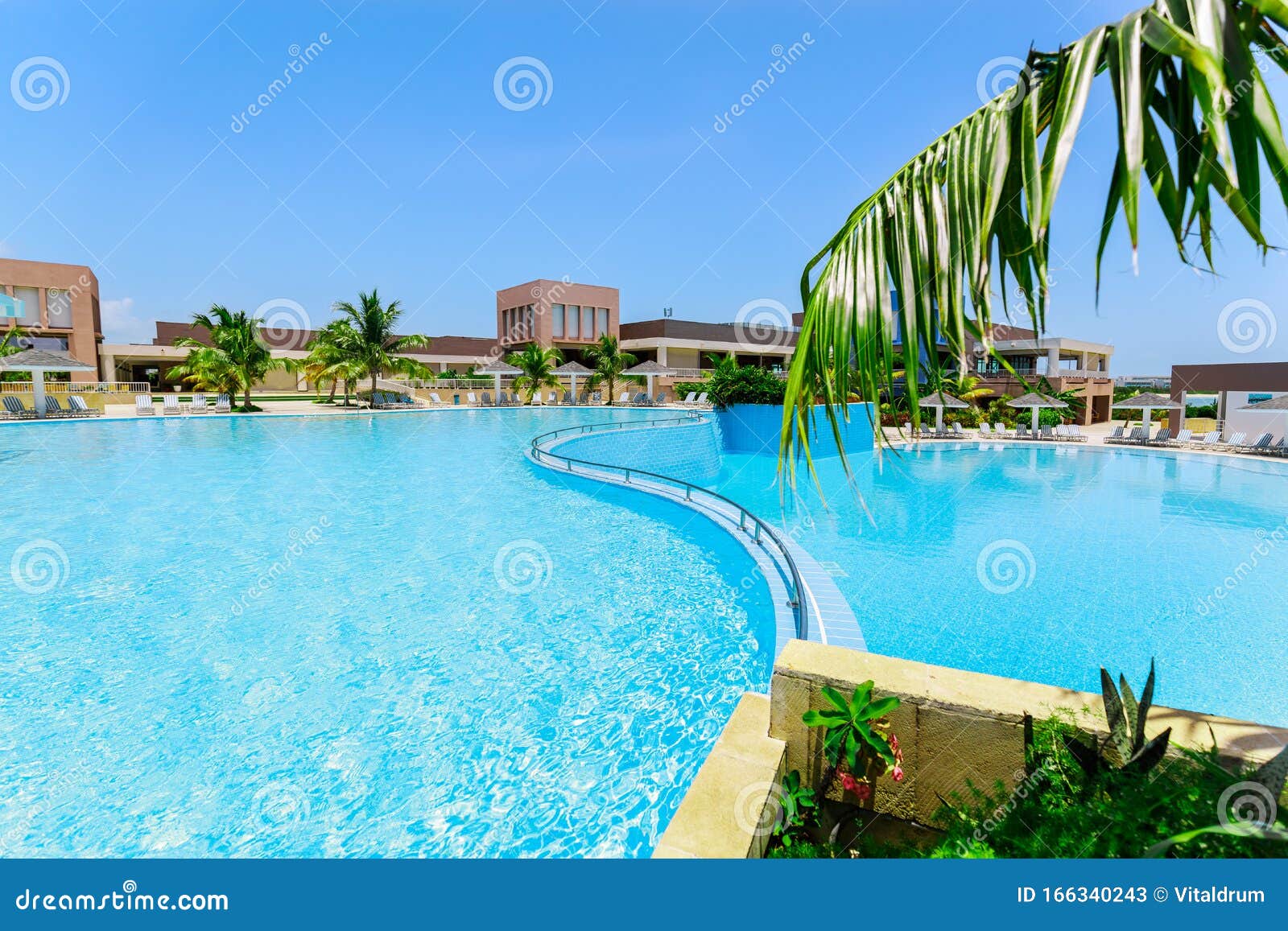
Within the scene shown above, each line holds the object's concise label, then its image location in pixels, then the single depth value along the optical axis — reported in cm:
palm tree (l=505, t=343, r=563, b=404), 3550
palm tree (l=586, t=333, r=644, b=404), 3743
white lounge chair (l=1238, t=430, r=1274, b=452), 1986
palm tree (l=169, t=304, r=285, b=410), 2842
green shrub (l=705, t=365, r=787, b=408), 2069
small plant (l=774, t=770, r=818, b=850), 244
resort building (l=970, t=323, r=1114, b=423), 3262
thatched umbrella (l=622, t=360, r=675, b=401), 3843
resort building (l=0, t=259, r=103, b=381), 3319
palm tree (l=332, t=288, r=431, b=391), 3212
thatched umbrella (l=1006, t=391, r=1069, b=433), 2488
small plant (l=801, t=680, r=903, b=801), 235
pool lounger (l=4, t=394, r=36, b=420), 2423
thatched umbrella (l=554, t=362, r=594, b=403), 3631
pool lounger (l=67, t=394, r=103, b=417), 2545
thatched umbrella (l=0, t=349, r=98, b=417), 2253
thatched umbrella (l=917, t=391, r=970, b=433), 2391
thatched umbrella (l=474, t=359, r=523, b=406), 3416
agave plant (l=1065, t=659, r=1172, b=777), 193
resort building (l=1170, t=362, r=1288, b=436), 2223
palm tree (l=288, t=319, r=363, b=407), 3178
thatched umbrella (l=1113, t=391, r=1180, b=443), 2397
